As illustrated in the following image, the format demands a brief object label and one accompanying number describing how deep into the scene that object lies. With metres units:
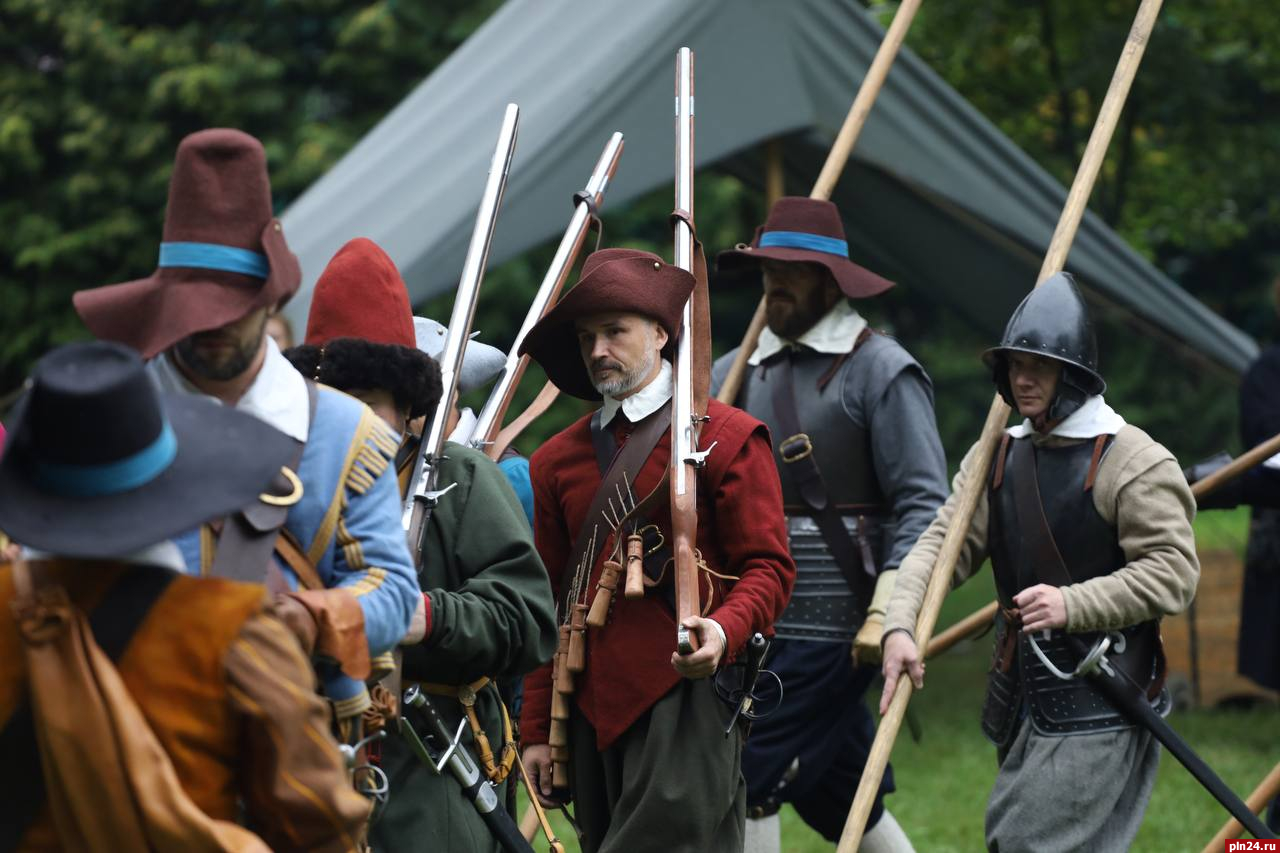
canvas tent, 13.70
